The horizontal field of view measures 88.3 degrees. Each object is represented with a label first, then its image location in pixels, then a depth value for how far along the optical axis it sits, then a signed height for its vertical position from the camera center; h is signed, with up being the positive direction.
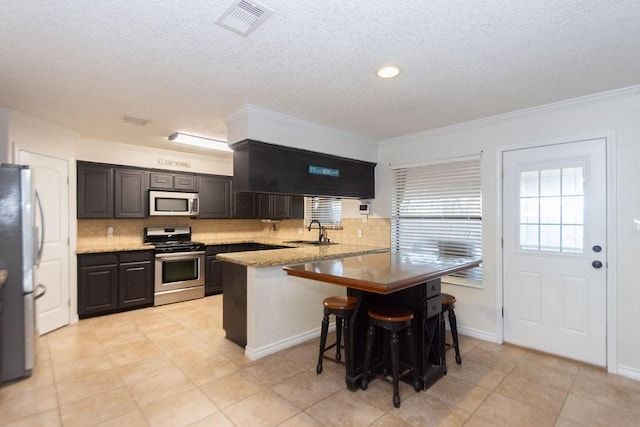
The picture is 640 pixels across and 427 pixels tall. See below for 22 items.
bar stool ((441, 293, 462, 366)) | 2.89 -0.95
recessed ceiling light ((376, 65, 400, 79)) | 2.35 +1.04
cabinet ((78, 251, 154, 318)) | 4.21 -0.92
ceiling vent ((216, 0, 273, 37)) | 1.68 +1.05
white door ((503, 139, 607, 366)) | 2.92 -0.34
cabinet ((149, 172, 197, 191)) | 5.07 +0.50
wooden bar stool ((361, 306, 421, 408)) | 2.31 -0.86
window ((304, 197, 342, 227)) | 5.34 +0.04
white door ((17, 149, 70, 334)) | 3.68 -0.33
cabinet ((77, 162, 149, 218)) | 4.44 +0.31
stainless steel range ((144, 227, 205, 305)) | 4.82 -0.80
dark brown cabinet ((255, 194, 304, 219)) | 6.02 +0.11
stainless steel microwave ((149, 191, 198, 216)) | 4.99 +0.15
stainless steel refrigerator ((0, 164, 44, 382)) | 2.66 -0.48
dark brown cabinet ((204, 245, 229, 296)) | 5.35 -0.96
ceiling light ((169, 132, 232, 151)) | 4.26 +0.97
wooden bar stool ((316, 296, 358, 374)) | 2.62 -0.80
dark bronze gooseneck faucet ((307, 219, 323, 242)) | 5.41 -0.28
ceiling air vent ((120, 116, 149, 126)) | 3.56 +1.02
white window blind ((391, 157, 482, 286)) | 3.71 +0.03
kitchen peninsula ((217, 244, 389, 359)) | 3.14 -0.91
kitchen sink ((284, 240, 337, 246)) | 5.26 -0.49
